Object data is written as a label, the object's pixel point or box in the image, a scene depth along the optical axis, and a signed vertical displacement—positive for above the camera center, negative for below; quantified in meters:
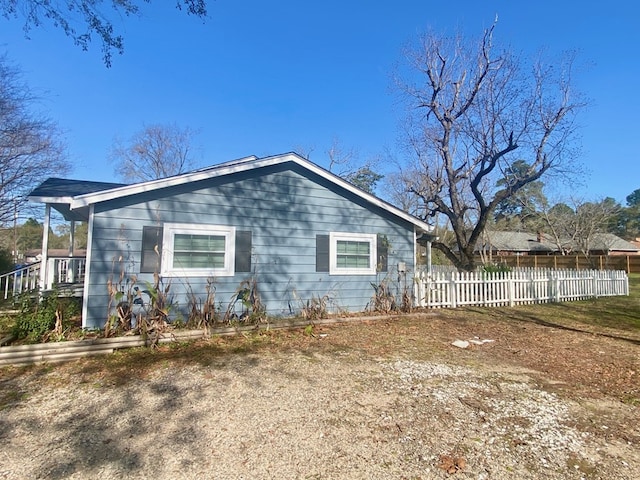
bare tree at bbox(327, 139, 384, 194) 28.66 +8.17
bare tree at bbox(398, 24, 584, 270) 14.23 +5.44
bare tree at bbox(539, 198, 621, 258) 30.09 +4.07
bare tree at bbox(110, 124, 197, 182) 30.75 +9.52
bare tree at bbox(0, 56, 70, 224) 15.35 +5.58
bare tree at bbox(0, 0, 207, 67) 5.10 +3.62
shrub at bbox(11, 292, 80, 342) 5.37 -0.91
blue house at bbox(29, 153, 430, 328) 6.46 +0.65
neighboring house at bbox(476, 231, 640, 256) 40.88 +2.58
